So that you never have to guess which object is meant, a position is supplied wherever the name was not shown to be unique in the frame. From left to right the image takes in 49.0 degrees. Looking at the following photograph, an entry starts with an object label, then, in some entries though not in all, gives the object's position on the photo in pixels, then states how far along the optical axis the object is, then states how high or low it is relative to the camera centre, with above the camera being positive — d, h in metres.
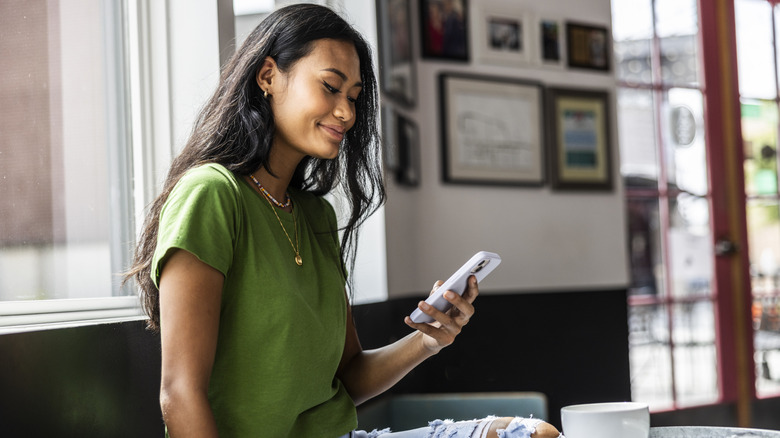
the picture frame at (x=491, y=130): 3.80 +0.51
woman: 1.13 +0.00
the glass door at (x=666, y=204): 4.75 +0.17
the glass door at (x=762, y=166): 5.14 +0.39
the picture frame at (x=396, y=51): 3.07 +0.75
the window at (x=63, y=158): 1.48 +0.20
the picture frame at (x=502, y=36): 3.94 +0.96
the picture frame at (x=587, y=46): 4.29 +0.97
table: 1.09 -0.26
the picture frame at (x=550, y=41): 4.18 +0.97
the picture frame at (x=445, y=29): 3.69 +0.95
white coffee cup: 0.95 -0.21
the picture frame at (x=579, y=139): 4.18 +0.49
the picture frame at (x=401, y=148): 3.03 +0.38
